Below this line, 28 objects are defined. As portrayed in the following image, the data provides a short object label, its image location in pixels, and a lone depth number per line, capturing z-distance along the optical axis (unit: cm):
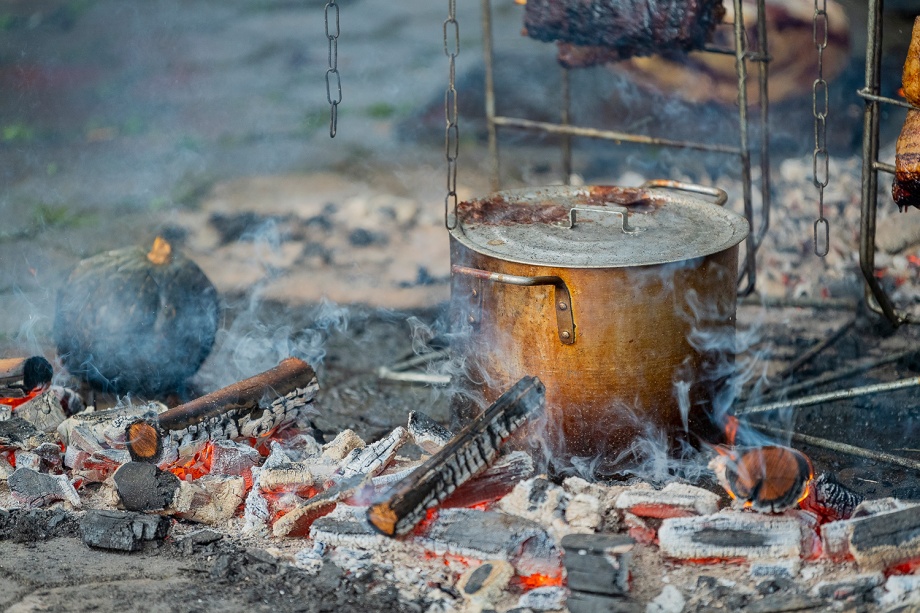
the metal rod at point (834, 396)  830
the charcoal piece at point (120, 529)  688
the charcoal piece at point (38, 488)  748
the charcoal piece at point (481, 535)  641
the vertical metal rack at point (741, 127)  915
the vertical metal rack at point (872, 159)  805
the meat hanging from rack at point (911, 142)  713
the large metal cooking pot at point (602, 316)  689
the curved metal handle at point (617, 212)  734
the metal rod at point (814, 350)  1007
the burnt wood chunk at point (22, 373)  870
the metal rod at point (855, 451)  787
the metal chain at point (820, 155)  1195
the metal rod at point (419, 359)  1046
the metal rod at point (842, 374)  960
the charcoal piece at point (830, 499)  685
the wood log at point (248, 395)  778
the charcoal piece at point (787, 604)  587
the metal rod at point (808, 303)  1074
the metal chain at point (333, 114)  782
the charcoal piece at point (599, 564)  610
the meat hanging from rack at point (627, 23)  951
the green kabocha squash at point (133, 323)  922
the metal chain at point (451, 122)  733
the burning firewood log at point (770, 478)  667
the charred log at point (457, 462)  641
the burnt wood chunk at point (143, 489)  726
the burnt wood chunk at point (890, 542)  611
